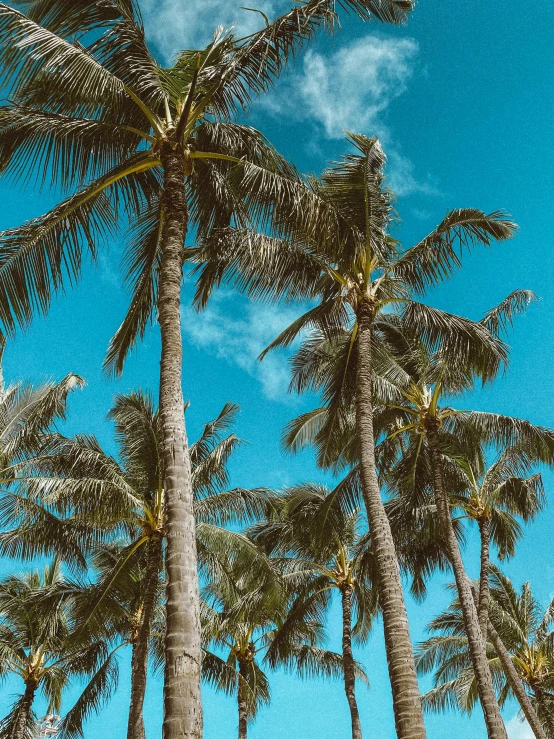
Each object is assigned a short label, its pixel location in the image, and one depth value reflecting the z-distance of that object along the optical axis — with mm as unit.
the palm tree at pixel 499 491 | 16656
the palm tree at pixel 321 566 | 17547
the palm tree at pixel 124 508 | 12711
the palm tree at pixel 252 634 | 14484
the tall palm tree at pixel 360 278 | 10000
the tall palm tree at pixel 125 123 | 8469
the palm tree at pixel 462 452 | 13859
